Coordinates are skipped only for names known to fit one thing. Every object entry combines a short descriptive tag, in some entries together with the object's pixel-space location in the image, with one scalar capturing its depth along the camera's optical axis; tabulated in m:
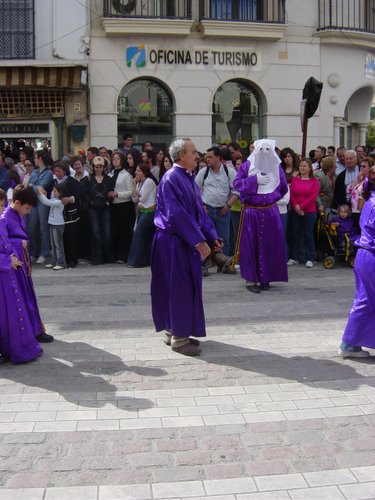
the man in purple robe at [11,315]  5.93
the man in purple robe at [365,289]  5.87
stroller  11.02
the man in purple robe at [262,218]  9.10
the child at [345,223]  11.04
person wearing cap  11.25
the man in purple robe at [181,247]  6.11
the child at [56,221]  10.93
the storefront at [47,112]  16.06
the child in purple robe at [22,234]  6.24
